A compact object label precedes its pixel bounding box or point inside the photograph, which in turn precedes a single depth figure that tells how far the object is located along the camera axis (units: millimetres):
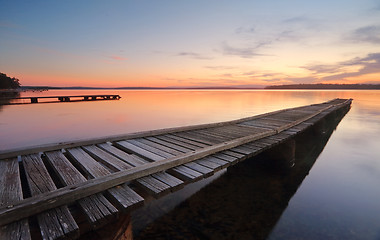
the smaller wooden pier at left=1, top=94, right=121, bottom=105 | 41619
